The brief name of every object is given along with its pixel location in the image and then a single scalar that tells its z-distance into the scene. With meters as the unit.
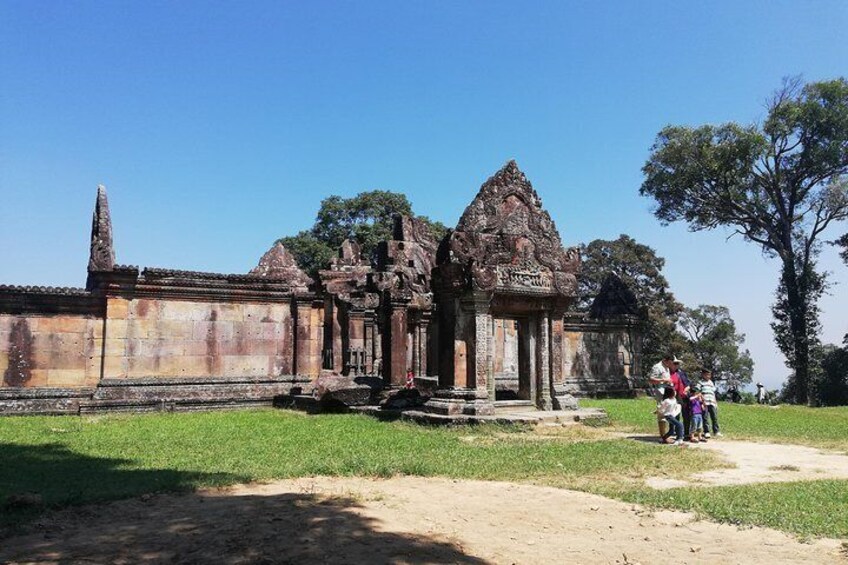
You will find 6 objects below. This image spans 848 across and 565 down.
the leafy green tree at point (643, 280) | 39.62
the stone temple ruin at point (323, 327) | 13.75
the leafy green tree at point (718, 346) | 46.38
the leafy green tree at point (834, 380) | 28.19
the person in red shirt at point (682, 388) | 11.90
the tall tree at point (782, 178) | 26.92
